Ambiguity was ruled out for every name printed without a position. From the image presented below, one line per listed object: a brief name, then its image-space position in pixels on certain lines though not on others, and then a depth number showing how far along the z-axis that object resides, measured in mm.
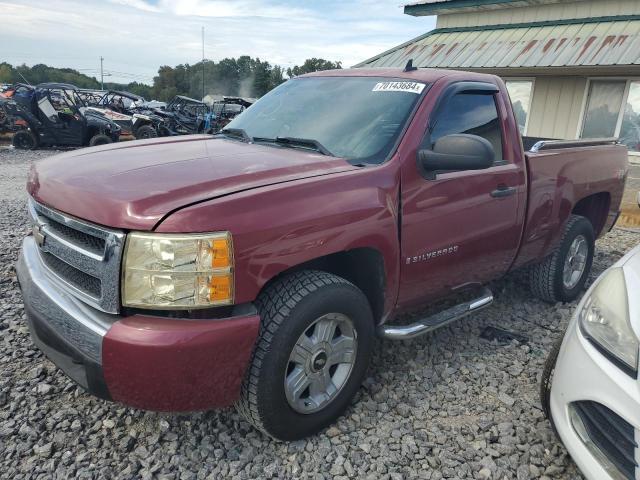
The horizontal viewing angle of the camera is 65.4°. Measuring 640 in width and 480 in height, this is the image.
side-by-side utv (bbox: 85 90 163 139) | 16875
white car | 1814
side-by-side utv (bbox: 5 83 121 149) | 13938
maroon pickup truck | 1958
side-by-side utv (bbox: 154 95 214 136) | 18609
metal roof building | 10250
